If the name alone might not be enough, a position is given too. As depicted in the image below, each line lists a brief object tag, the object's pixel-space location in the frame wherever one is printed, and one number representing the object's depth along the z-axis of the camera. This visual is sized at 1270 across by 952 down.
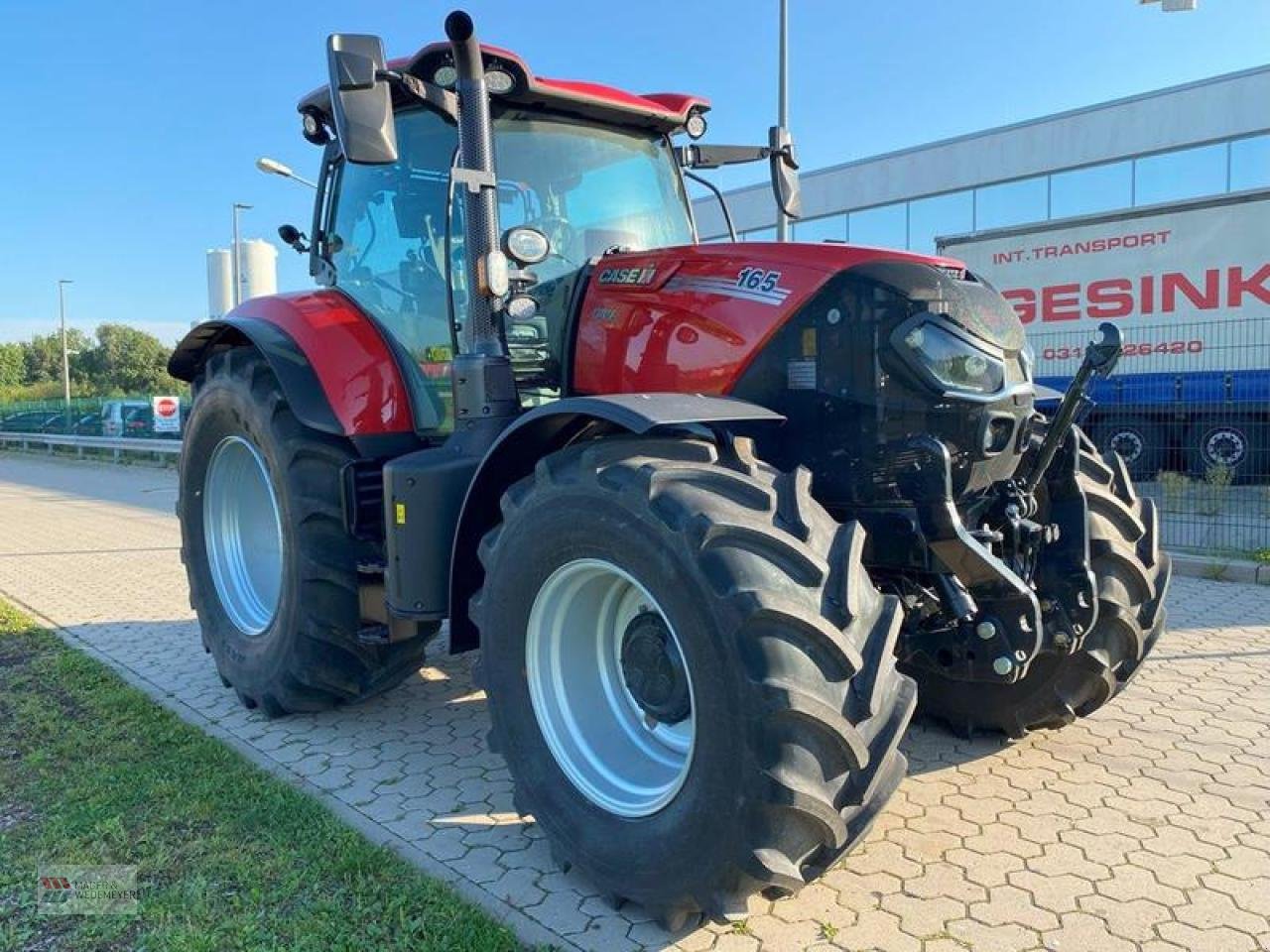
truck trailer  12.10
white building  17.73
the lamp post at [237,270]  21.85
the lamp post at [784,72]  11.77
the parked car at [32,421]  32.88
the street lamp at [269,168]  12.21
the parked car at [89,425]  29.75
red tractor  2.43
